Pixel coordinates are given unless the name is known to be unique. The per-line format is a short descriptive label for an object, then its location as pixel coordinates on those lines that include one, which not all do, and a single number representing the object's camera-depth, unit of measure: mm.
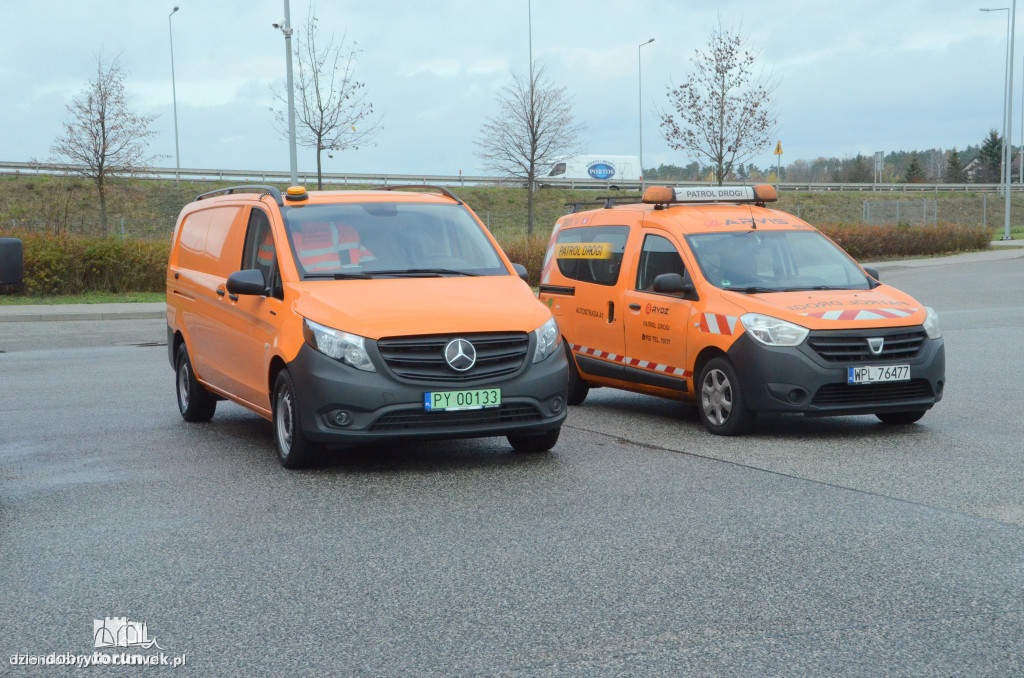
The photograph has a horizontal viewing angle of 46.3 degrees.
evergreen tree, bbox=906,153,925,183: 110438
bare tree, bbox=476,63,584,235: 47062
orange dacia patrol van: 8633
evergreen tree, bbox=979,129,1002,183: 115500
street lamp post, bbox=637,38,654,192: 65069
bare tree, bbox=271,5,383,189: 38406
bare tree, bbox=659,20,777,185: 40281
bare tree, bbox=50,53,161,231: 38906
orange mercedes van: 7312
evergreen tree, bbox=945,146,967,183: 115062
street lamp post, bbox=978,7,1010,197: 47422
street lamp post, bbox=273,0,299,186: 33688
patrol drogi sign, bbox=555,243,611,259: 10820
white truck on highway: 68000
